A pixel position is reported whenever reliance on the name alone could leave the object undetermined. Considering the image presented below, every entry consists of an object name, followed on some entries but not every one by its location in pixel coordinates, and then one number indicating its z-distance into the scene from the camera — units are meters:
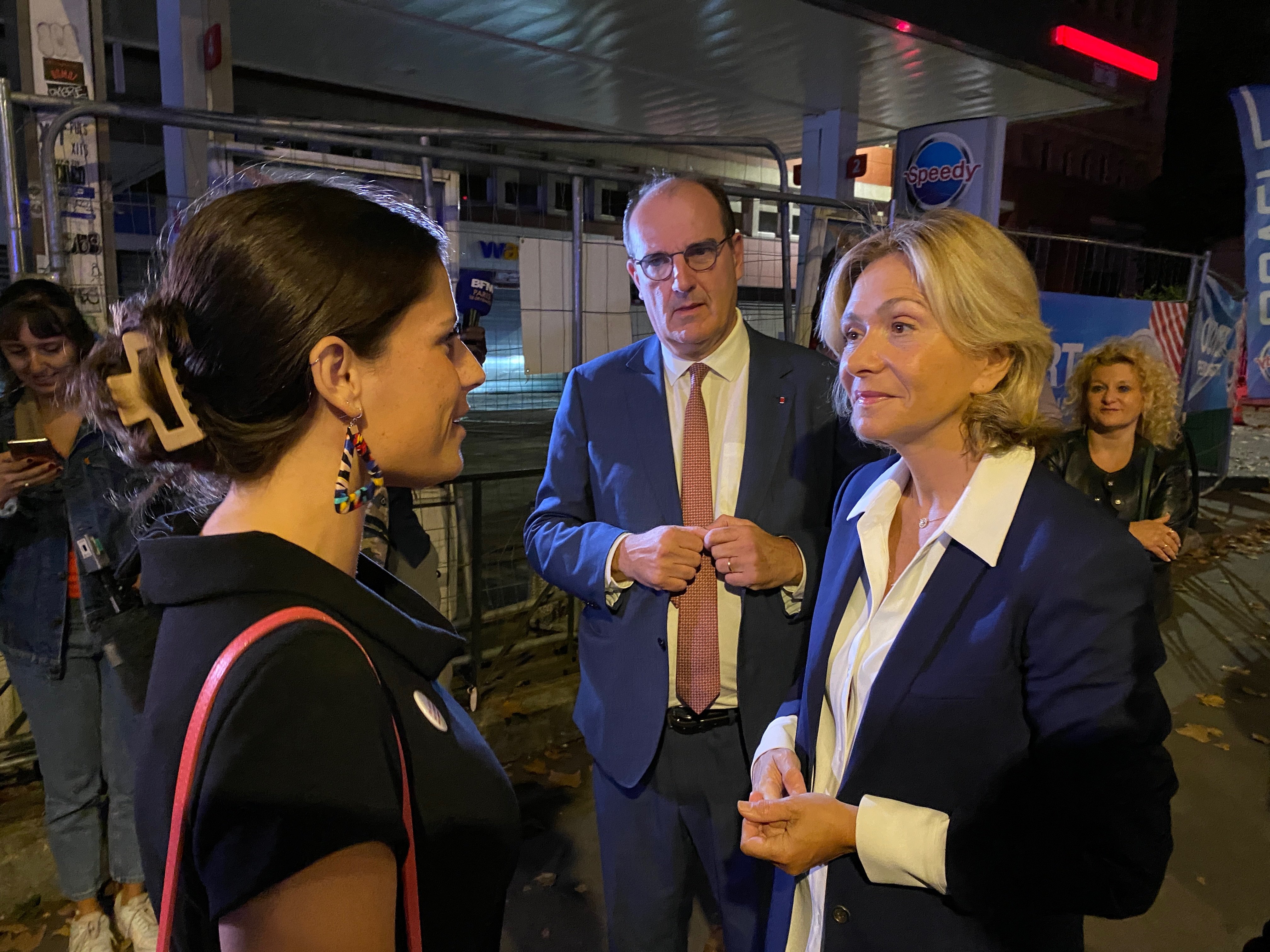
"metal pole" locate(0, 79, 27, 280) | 2.78
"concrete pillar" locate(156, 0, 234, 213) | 3.94
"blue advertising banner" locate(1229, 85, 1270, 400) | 4.61
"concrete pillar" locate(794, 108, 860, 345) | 8.21
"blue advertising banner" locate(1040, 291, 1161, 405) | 6.51
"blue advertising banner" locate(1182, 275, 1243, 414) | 8.01
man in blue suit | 2.13
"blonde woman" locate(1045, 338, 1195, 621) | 3.93
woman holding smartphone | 2.71
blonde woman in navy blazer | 1.25
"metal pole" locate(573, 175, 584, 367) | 3.83
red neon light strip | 7.07
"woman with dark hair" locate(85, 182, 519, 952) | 0.86
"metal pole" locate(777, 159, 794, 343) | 4.68
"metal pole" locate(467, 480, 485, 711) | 4.34
